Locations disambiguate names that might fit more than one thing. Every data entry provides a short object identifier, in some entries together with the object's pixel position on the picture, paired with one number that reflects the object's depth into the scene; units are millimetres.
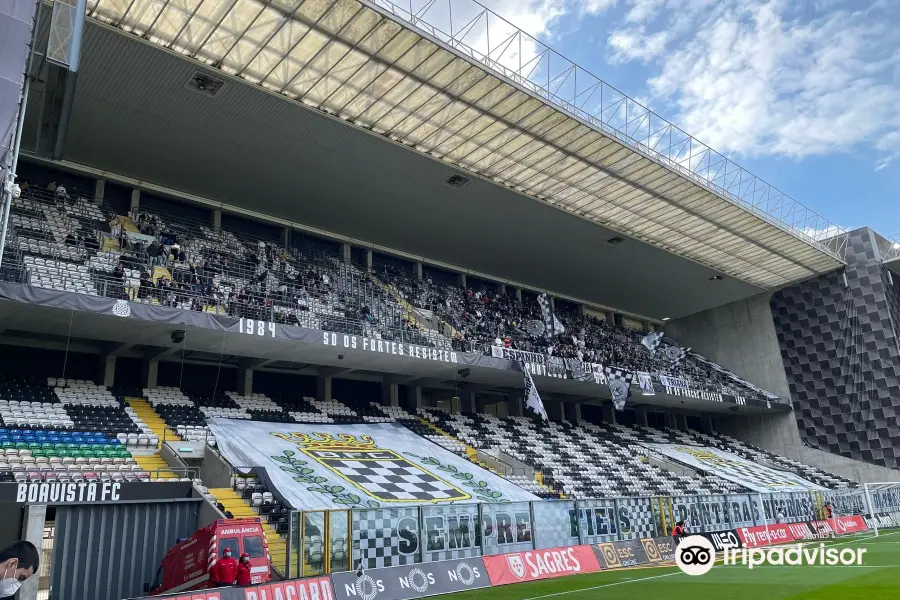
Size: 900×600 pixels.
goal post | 28984
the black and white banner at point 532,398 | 28422
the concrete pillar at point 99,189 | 27172
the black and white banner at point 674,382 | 39219
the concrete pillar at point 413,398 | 33625
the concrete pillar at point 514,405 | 38344
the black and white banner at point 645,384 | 36875
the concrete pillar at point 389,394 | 32625
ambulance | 12953
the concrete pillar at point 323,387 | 30141
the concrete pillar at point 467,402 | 37375
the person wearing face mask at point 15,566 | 4375
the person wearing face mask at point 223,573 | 12375
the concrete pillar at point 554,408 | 41219
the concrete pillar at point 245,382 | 27844
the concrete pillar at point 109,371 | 24203
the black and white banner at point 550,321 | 37156
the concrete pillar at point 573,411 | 42312
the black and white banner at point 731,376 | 47106
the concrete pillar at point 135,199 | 27941
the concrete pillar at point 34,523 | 13742
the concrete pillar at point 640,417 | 47312
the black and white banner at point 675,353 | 42281
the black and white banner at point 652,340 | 37494
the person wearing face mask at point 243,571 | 12570
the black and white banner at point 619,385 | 33531
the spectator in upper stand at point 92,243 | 23538
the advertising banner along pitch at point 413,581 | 12469
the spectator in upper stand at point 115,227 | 25156
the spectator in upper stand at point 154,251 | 24312
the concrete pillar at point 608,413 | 45188
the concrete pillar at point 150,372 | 25155
